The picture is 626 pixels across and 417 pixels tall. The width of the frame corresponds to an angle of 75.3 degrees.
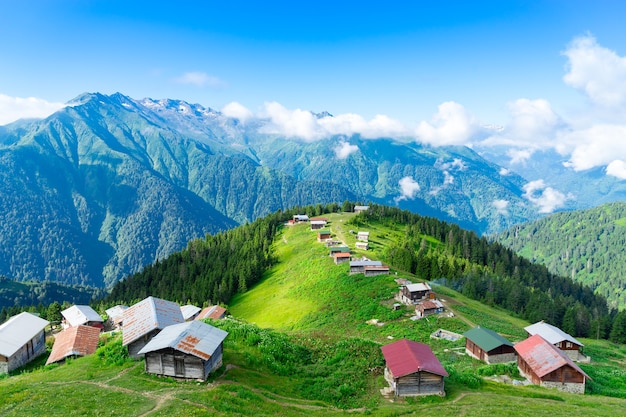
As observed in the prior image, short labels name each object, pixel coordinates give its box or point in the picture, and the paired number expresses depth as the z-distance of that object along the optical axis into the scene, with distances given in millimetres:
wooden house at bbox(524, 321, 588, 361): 68188
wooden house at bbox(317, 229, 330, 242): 156000
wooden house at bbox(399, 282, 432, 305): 87688
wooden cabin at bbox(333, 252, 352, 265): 122375
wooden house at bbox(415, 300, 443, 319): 82250
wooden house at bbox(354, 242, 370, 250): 144912
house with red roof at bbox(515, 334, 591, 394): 49656
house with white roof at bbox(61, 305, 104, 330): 92200
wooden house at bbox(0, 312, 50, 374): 53250
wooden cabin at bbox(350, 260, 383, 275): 109688
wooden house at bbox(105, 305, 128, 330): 95512
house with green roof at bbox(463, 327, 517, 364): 60625
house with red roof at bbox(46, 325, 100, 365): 53438
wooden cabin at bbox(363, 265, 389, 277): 107812
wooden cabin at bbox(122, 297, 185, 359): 44375
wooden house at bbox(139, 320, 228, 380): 37750
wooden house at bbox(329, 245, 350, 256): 128900
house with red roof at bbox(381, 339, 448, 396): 40000
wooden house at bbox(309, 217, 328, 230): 181125
